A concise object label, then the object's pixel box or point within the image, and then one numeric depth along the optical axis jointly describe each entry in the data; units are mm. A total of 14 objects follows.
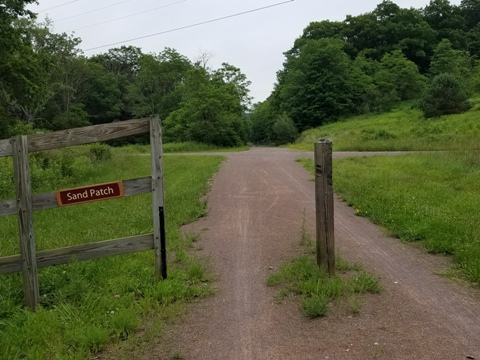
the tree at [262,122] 72688
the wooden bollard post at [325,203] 4559
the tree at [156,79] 68125
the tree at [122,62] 77238
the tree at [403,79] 56156
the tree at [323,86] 60188
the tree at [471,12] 83250
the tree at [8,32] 16375
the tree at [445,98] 35562
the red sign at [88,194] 4211
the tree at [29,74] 17234
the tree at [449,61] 54350
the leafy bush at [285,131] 55156
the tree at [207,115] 42969
